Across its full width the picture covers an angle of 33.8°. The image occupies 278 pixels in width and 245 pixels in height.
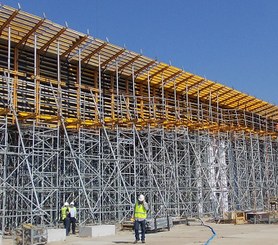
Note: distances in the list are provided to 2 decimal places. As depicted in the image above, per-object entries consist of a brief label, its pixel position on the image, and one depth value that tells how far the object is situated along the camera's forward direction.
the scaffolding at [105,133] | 19.17
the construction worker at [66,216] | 17.23
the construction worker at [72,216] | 17.64
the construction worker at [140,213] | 13.95
